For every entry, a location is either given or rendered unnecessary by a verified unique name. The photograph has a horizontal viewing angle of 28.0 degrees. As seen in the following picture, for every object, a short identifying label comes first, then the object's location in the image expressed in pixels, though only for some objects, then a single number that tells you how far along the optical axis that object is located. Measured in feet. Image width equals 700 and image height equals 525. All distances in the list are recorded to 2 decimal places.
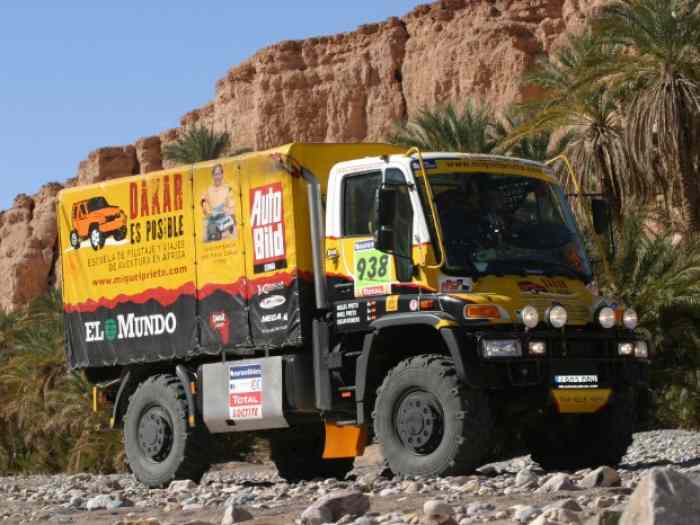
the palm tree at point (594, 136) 102.89
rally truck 42.14
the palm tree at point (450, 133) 116.47
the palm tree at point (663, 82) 98.48
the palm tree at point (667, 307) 84.94
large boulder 20.68
